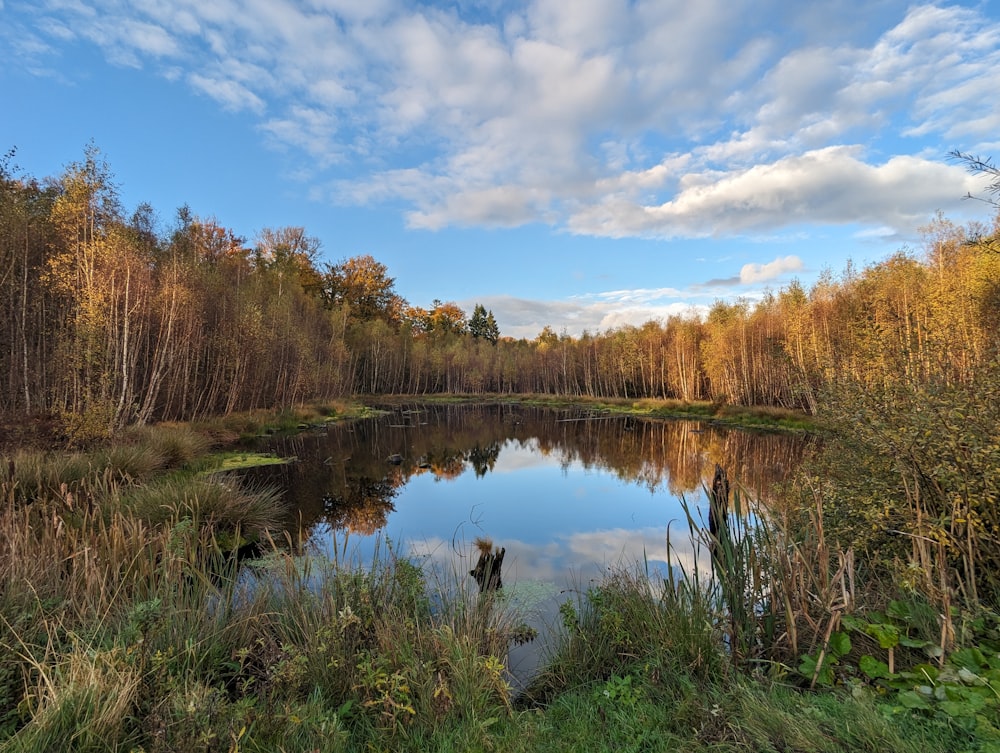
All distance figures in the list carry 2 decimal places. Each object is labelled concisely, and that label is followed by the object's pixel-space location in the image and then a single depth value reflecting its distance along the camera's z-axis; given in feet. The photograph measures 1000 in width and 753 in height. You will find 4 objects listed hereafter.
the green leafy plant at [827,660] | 10.29
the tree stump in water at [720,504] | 13.84
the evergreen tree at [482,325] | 318.49
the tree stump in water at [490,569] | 22.45
